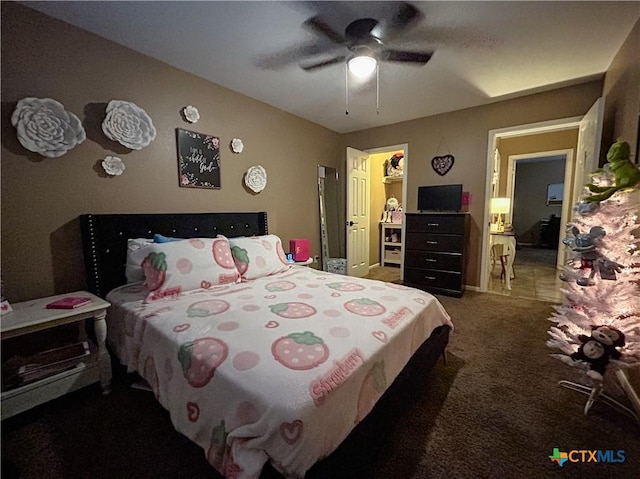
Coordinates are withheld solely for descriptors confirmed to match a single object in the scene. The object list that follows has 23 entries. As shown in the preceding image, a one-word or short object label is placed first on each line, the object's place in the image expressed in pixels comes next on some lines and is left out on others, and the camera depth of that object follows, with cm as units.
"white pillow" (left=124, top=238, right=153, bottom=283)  204
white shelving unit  541
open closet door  425
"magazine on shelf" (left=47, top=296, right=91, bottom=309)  159
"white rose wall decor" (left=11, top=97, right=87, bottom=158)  172
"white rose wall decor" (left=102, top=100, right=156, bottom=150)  207
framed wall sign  256
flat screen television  369
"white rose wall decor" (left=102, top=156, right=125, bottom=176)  209
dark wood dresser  348
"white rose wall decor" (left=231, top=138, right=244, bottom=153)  297
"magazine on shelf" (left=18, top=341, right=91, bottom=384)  153
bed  89
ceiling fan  184
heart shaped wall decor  379
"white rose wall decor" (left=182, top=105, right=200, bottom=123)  255
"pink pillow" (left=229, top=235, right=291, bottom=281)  228
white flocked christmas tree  153
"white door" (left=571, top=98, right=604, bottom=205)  237
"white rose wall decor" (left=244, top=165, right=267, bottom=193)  315
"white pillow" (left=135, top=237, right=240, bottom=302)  180
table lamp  386
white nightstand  141
